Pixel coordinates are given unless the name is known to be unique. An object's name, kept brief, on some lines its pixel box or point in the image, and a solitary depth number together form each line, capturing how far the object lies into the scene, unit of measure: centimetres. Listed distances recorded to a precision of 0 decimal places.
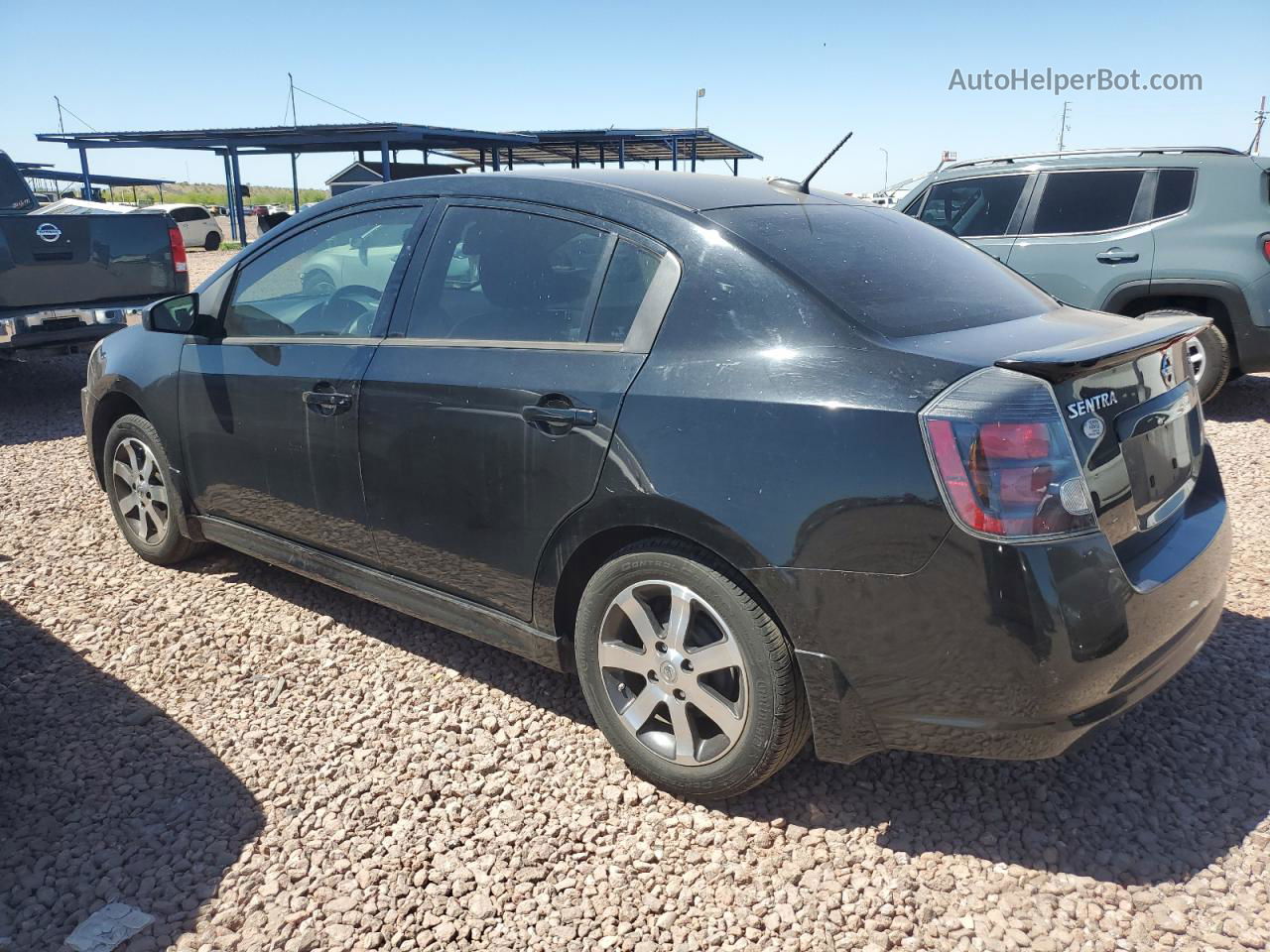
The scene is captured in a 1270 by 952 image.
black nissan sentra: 226
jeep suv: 705
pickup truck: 775
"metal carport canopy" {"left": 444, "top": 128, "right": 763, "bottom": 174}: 2623
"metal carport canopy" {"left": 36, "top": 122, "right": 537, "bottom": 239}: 2031
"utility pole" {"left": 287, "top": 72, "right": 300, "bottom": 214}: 2461
